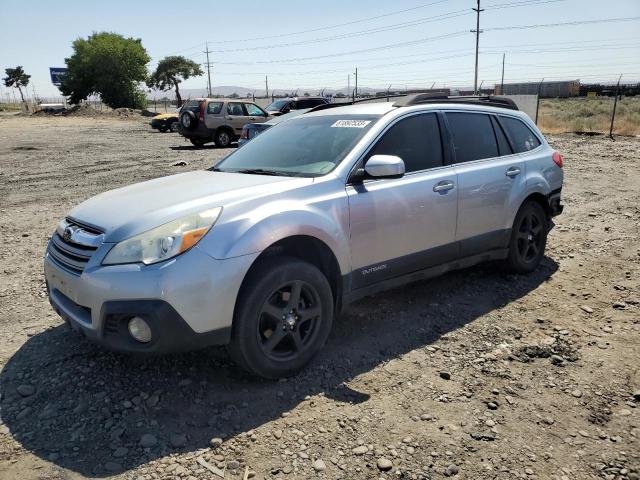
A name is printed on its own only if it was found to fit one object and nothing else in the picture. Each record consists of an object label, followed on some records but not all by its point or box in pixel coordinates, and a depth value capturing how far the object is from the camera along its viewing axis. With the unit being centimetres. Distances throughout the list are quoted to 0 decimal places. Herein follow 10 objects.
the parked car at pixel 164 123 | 2755
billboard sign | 5938
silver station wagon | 281
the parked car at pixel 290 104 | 2056
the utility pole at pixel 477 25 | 5066
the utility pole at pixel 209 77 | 8652
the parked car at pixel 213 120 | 1848
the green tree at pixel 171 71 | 7362
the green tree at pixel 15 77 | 11319
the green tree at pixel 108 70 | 5688
